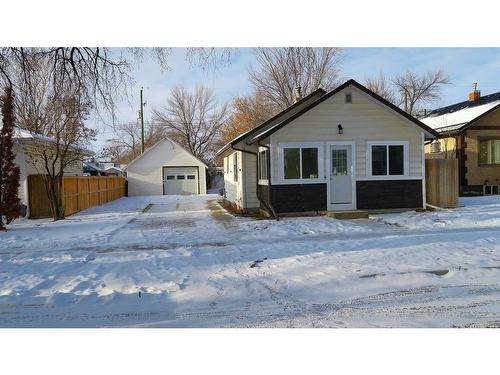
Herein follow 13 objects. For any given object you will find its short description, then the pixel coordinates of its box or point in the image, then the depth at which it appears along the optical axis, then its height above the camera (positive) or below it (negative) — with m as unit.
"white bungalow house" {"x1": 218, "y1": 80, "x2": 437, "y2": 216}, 13.38 +0.72
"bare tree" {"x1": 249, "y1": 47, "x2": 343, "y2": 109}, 32.47 +8.75
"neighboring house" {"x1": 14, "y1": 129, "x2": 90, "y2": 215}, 15.46 +1.13
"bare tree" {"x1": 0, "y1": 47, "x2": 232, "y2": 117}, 7.94 +2.39
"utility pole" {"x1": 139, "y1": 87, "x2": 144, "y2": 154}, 35.90 +5.59
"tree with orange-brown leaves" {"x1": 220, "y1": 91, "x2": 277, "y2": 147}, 36.41 +6.47
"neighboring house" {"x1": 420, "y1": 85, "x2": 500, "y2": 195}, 20.72 +1.44
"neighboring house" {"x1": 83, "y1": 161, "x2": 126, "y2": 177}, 41.66 +1.21
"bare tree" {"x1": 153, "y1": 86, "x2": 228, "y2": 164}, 50.72 +6.85
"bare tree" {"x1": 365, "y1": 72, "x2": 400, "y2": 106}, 40.56 +9.10
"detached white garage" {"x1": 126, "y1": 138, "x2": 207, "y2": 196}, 33.00 +0.68
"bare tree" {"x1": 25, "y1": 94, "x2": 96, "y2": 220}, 14.55 +1.50
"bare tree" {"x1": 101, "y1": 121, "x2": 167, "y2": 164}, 57.91 +6.15
